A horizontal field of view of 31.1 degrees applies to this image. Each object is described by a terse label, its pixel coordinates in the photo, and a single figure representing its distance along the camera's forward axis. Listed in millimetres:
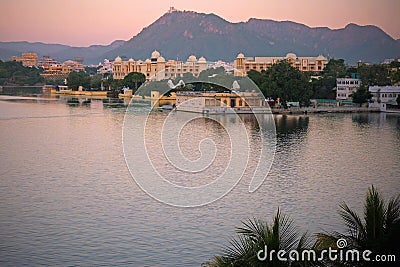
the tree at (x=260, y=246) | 39679
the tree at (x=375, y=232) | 39836
